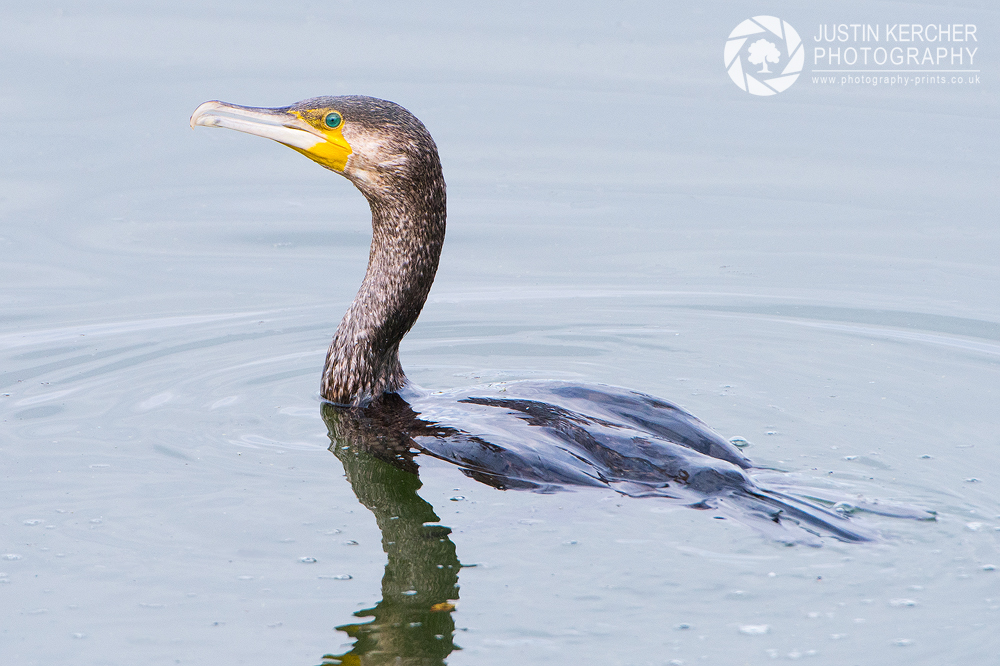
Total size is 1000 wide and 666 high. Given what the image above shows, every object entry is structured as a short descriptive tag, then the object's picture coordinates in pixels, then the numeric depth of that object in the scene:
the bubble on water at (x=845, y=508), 9.34
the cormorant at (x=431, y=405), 9.56
